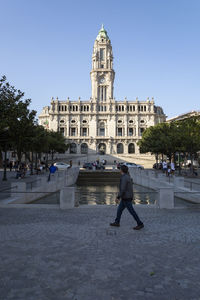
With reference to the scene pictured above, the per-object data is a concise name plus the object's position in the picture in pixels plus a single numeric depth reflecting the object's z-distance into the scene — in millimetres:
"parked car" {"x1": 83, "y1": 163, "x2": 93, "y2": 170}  46069
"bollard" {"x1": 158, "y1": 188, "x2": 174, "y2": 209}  10852
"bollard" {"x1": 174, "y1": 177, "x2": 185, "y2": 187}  16781
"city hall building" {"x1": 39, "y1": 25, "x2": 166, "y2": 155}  85125
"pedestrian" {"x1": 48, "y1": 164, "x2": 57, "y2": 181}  20908
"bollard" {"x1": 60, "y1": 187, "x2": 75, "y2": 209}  10625
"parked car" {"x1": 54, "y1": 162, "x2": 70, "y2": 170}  46750
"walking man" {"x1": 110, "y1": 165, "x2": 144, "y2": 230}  7379
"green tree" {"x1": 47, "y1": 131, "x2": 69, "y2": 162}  46469
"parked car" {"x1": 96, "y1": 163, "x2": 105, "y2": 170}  44300
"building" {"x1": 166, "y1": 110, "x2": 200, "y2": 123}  78969
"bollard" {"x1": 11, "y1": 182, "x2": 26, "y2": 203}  12508
